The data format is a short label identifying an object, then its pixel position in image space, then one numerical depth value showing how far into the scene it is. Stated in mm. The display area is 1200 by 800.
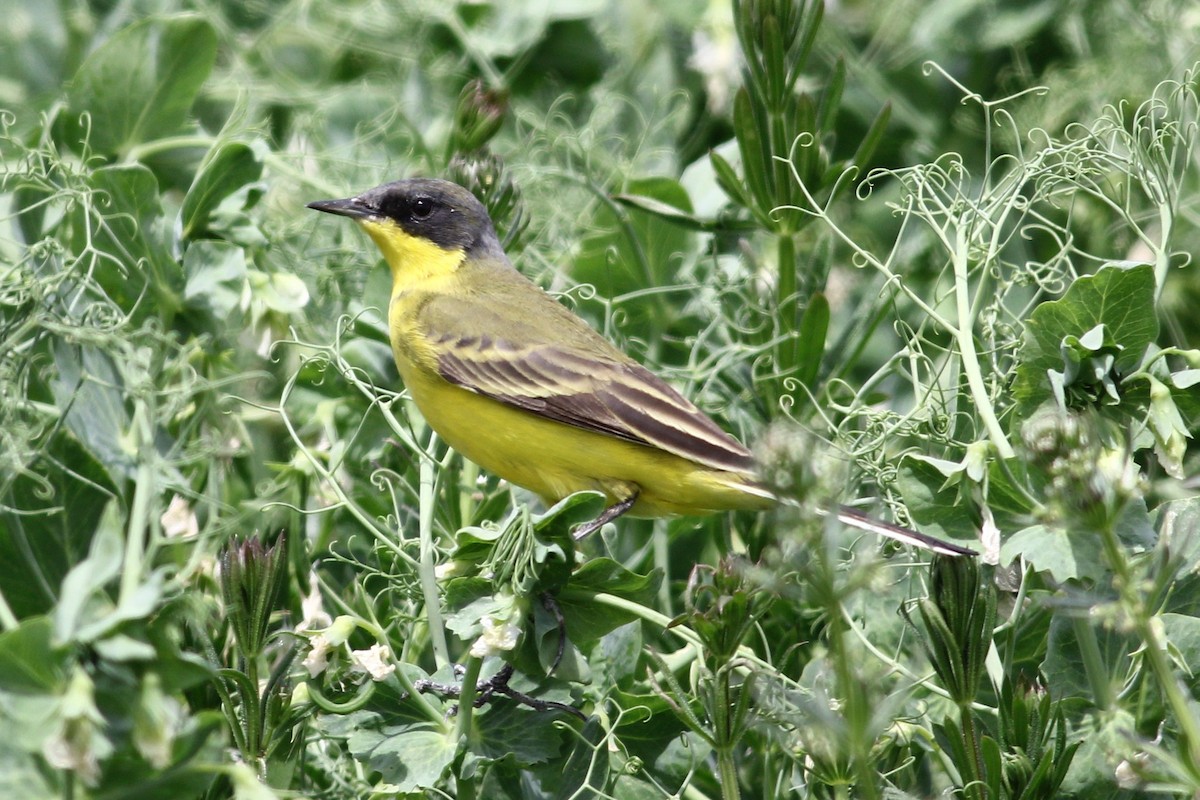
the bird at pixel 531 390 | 7207
